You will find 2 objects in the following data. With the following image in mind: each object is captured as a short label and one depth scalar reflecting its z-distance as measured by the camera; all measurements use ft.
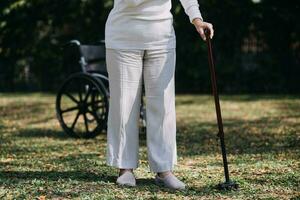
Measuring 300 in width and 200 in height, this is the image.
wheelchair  29.91
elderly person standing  18.12
